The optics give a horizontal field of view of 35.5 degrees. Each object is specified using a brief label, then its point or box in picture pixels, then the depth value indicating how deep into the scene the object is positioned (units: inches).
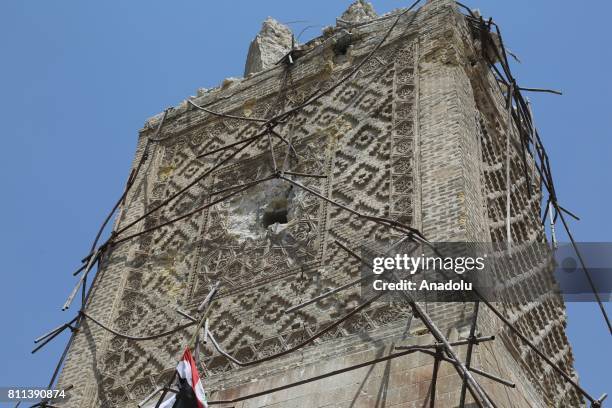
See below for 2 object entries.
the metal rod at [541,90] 407.8
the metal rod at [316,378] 250.1
